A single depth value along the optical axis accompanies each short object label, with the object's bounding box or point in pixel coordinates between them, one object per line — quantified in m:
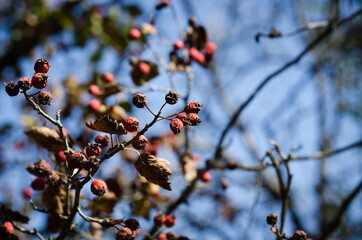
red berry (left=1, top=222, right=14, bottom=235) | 1.50
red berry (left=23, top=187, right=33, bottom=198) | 2.03
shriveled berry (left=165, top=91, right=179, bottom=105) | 1.26
